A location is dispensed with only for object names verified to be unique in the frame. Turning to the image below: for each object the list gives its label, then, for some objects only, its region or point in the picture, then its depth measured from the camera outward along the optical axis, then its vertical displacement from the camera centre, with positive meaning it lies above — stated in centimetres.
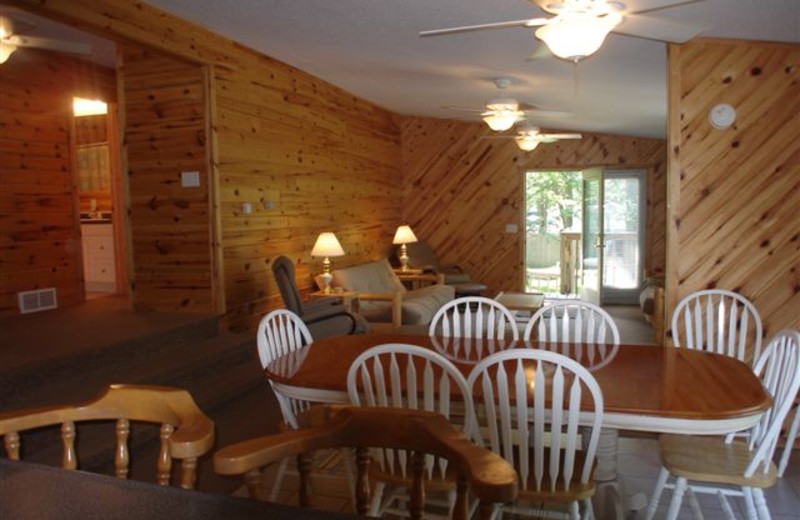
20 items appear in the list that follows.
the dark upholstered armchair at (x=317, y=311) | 480 -86
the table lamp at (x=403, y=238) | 802 -39
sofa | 605 -96
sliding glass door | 855 -46
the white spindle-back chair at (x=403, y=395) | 206 -67
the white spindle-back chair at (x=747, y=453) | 222 -100
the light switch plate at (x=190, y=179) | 484 +26
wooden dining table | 201 -67
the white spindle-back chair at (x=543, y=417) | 196 -71
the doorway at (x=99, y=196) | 675 +21
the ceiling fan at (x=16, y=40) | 368 +111
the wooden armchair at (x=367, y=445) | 96 -40
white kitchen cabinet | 690 -50
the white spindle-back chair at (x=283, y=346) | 259 -65
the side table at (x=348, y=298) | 596 -87
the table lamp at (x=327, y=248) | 590 -37
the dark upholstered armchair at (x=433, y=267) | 820 -82
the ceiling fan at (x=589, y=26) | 239 +75
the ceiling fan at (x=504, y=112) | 517 +82
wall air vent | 528 -76
